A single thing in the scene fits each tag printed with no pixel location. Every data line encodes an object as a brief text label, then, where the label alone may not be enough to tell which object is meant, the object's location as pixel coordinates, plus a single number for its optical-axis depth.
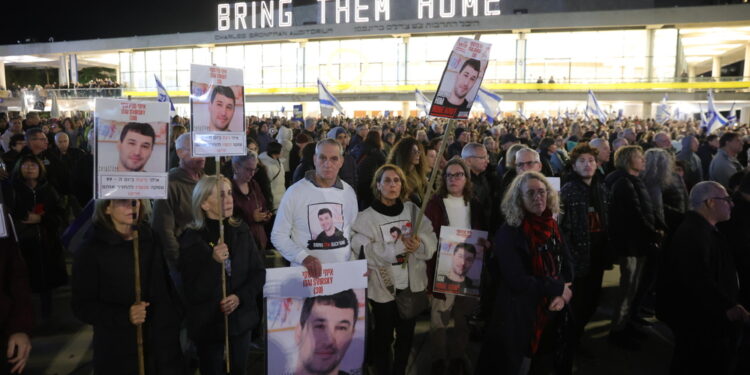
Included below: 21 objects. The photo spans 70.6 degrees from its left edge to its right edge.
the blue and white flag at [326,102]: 16.05
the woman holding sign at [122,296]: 3.19
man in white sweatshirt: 4.10
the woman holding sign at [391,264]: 4.18
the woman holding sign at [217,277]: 3.62
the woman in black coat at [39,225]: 5.72
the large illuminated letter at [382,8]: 45.34
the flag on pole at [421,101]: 19.22
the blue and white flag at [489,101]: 12.97
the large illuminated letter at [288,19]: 48.69
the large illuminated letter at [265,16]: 49.47
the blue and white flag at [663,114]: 25.83
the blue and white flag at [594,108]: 19.62
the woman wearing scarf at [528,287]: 3.79
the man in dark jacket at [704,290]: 3.88
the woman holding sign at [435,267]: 4.50
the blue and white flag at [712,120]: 16.88
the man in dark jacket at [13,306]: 2.90
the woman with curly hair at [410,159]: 5.73
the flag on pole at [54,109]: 20.92
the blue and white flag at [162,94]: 12.48
